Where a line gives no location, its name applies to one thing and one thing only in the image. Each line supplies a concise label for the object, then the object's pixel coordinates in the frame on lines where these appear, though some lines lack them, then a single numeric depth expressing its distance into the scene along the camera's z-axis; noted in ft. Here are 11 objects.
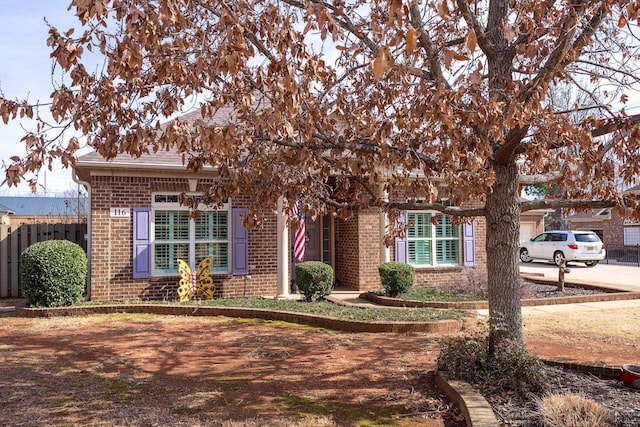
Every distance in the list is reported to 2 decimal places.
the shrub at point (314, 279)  36.55
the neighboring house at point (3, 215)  78.89
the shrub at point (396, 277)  38.14
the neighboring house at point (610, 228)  108.78
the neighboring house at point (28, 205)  123.13
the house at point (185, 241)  36.60
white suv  75.82
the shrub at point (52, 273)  32.40
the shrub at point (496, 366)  15.81
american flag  40.06
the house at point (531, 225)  87.61
